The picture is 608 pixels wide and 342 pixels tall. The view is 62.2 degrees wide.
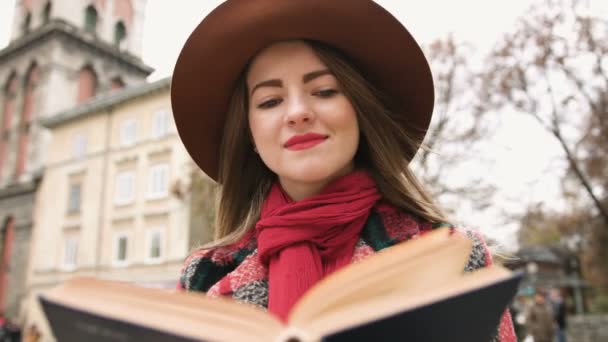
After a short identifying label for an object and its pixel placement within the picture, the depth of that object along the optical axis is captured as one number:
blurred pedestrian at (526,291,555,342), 10.32
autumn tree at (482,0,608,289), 10.48
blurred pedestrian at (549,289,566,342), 11.55
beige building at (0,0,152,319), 25.11
